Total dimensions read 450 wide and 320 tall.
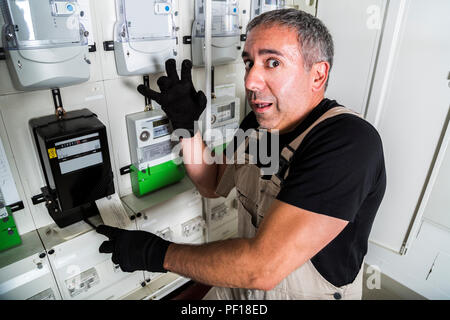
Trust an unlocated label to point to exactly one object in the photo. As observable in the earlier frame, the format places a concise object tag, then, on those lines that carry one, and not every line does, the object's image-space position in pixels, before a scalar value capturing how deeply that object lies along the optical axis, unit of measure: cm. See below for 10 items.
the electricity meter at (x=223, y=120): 183
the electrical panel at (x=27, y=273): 123
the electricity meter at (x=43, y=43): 105
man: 83
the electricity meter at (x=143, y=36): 134
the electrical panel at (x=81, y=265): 136
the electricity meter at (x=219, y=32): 161
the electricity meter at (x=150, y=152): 153
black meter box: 119
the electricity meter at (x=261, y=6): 188
